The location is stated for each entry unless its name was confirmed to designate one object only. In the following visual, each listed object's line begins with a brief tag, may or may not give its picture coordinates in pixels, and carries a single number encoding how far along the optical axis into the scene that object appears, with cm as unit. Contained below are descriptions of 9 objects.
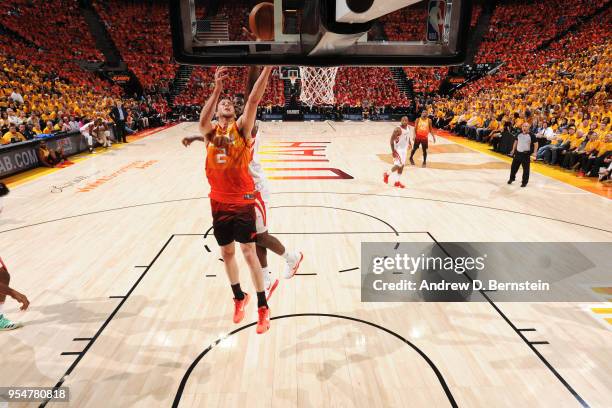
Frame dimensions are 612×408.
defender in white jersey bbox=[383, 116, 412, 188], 897
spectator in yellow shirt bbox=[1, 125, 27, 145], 1092
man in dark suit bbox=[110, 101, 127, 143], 1598
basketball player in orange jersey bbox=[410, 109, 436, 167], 1130
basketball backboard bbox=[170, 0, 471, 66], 258
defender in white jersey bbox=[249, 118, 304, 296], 442
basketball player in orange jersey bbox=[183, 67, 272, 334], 356
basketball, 274
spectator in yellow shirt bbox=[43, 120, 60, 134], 1304
